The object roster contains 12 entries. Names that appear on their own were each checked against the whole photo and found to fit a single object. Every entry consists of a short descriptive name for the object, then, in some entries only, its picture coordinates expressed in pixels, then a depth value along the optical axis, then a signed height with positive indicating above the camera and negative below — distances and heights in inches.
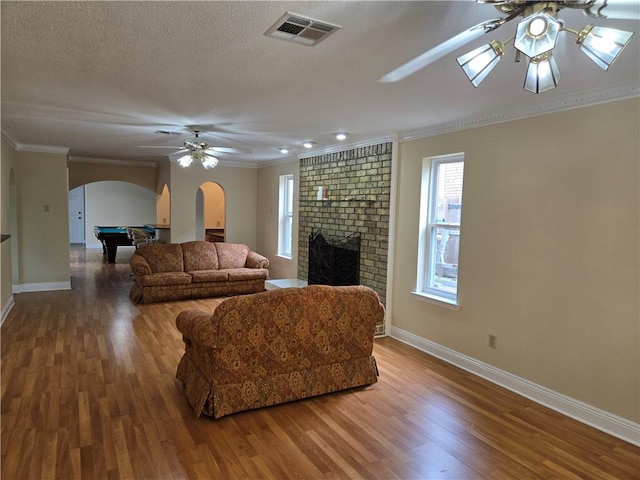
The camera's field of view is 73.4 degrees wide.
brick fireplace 200.2 +4.9
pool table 389.4 -32.9
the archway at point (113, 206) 526.0 -3.4
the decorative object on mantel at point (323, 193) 241.6 +9.4
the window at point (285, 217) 304.0 -6.0
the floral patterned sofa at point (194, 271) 249.3 -41.0
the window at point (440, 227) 171.2 -5.6
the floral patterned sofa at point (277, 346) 115.7 -40.1
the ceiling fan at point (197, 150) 195.0 +26.5
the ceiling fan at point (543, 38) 58.9 +25.8
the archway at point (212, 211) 436.1 -5.2
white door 540.1 -18.3
